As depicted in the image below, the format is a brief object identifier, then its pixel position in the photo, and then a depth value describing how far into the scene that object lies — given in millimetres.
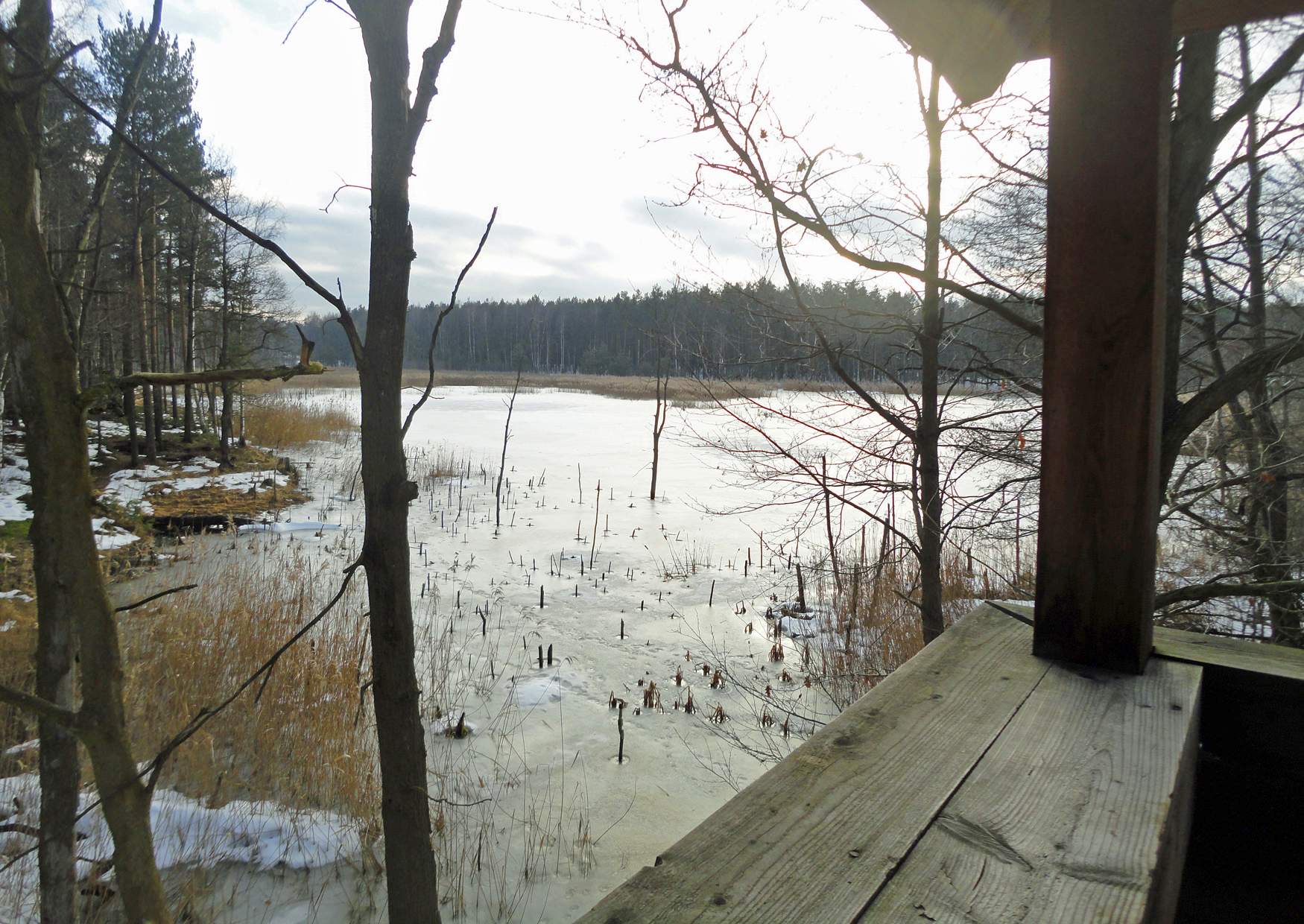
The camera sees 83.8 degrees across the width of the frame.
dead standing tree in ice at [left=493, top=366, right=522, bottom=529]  10352
